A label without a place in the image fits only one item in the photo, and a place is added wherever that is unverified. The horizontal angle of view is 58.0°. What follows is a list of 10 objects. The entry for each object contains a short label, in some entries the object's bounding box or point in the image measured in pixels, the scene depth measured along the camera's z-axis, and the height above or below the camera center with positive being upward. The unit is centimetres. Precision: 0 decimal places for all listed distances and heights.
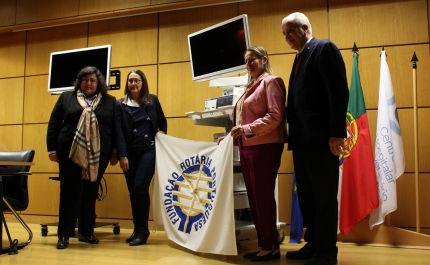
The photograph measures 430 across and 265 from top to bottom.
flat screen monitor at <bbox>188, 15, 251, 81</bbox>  295 +86
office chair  276 -28
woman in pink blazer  229 +4
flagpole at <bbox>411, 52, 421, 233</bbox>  311 +21
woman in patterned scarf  284 +6
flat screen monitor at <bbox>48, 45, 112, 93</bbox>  363 +86
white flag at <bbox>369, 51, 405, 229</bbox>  306 +4
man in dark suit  200 +19
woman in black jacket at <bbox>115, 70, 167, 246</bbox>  300 +10
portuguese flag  310 -14
